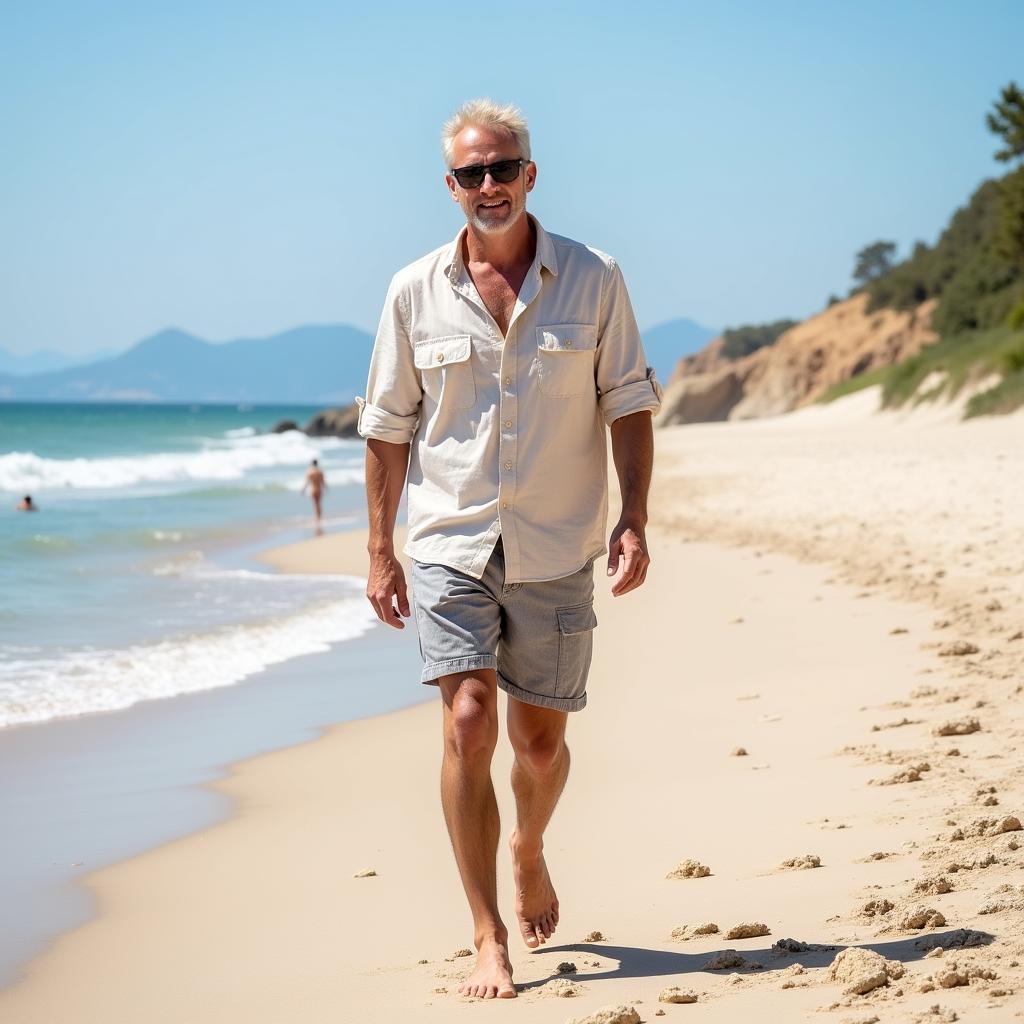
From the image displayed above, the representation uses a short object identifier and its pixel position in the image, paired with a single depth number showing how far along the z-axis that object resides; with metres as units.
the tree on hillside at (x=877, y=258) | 93.88
